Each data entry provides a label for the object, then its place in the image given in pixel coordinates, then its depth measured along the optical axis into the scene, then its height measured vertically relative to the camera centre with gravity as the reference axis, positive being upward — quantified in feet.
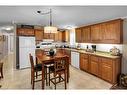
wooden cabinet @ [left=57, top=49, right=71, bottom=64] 14.06 -1.08
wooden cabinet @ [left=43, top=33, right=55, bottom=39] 15.05 +1.86
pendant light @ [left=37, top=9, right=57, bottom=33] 7.31 +1.51
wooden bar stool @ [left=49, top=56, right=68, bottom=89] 6.87 -1.89
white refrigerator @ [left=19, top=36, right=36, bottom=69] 11.69 -0.55
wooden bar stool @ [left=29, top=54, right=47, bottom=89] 7.30 -2.17
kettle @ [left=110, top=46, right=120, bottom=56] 8.38 -0.61
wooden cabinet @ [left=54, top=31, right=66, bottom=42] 16.13 +1.91
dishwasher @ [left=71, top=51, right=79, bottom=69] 12.13 -2.11
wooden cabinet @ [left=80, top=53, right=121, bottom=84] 7.83 -2.37
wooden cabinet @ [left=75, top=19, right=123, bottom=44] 8.17 +1.58
